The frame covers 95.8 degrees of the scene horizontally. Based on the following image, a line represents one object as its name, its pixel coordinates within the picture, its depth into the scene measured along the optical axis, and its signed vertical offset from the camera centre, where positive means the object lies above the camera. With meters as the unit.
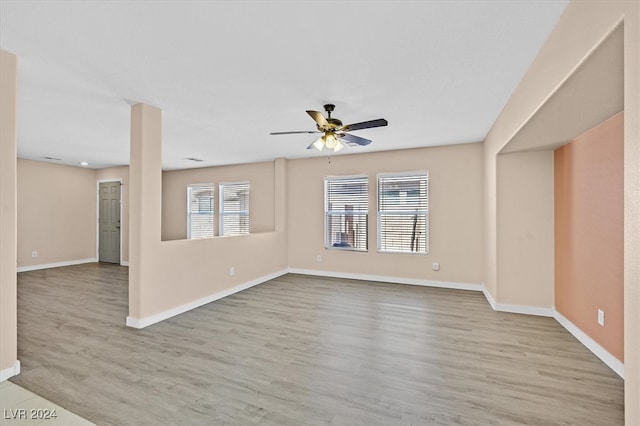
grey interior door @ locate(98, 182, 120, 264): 7.26 -0.22
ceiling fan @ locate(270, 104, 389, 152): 2.84 +0.88
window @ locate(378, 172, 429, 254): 5.15 +0.00
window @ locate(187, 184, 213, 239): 7.20 +0.08
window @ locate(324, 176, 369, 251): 5.62 +0.02
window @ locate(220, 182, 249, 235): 6.75 +0.12
